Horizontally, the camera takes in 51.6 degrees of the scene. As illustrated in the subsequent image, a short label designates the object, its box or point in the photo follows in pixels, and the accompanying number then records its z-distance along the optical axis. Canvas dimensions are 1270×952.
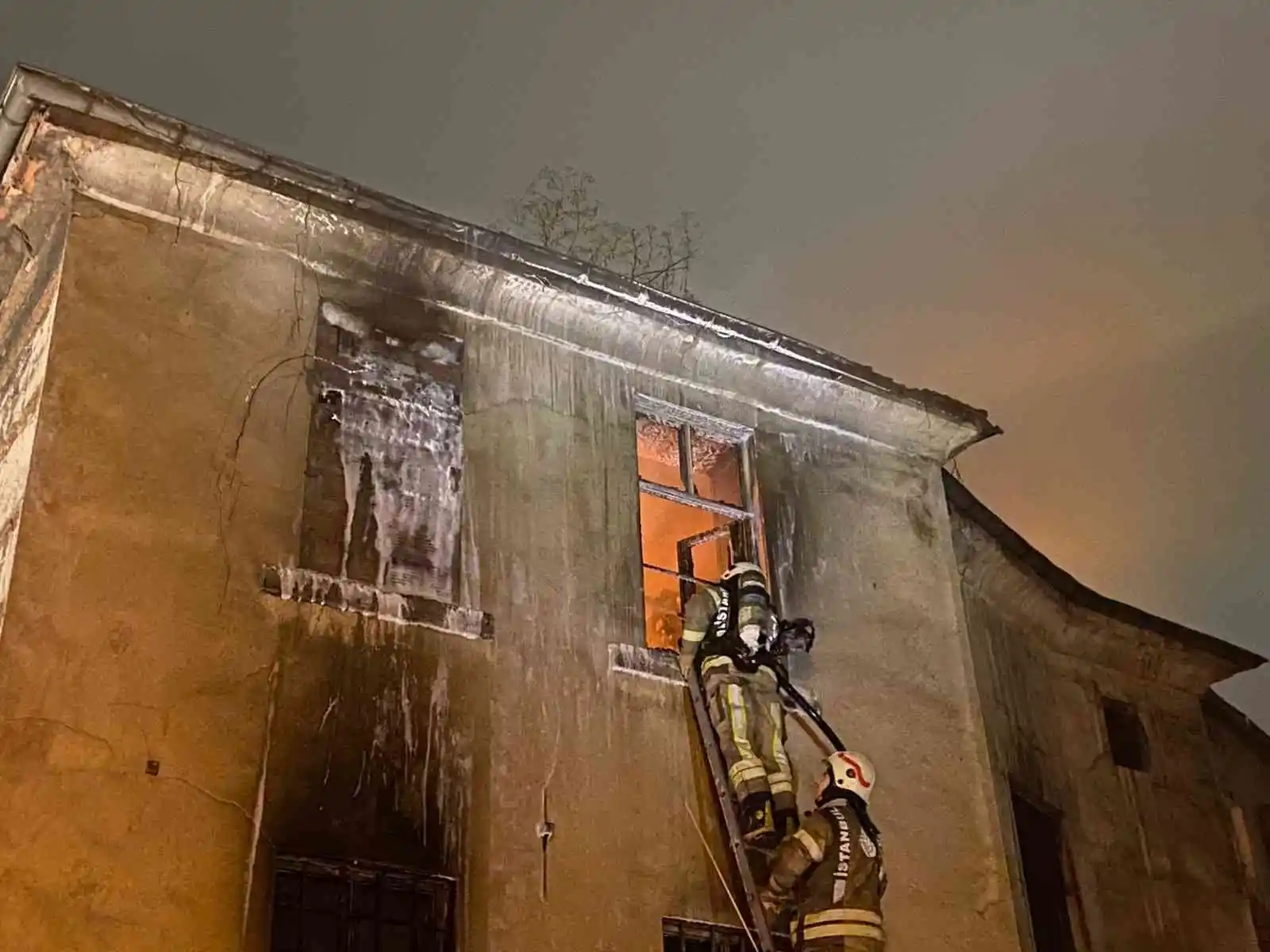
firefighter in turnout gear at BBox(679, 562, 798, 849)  7.65
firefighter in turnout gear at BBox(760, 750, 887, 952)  7.16
